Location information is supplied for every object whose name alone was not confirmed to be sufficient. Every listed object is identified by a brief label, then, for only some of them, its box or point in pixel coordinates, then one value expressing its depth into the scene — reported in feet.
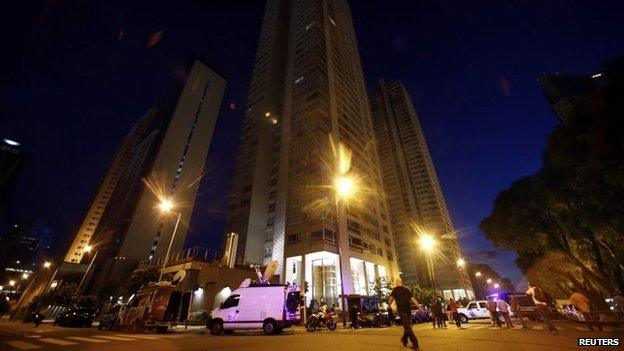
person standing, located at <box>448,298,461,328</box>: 49.06
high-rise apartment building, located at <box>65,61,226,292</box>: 217.97
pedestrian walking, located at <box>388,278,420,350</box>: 20.80
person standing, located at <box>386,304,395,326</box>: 69.35
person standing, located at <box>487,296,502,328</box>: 46.67
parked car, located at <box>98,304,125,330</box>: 58.65
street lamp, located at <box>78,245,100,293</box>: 277.23
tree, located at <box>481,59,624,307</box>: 40.45
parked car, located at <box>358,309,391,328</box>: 70.85
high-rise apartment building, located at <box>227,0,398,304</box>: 149.28
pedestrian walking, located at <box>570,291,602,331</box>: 33.65
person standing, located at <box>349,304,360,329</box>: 63.32
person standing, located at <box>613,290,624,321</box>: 45.62
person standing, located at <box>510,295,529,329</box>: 53.21
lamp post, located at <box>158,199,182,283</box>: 73.20
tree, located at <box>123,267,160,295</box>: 124.57
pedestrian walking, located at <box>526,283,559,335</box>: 30.12
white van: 43.57
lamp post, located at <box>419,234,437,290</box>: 95.16
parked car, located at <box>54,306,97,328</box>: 74.43
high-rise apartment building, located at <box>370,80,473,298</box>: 289.12
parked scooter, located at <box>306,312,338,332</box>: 53.52
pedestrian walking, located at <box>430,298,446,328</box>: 53.72
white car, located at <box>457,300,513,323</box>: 82.08
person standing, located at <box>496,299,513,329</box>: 40.75
